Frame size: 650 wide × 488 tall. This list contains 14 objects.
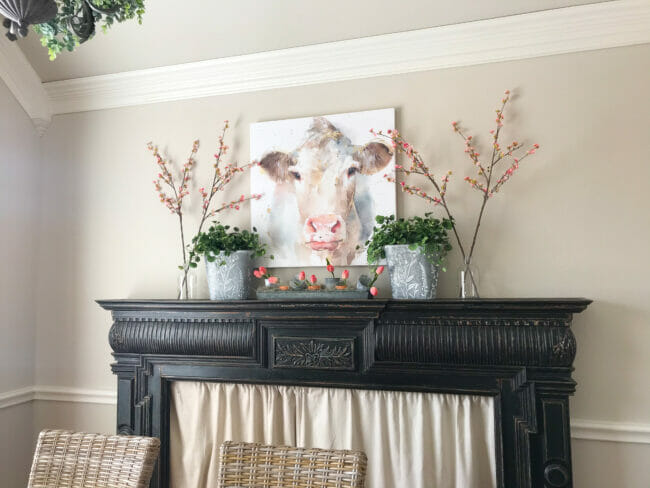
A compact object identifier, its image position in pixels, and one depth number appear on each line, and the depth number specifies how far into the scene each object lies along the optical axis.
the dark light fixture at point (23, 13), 1.23
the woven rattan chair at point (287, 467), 1.69
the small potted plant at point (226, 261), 2.75
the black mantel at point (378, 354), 2.28
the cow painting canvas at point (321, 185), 2.78
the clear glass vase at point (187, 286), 2.95
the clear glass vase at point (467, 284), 2.53
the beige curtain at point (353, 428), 2.47
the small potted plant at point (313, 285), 2.62
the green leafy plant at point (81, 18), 1.41
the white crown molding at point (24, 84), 3.15
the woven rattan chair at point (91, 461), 1.85
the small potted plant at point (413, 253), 2.47
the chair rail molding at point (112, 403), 2.37
